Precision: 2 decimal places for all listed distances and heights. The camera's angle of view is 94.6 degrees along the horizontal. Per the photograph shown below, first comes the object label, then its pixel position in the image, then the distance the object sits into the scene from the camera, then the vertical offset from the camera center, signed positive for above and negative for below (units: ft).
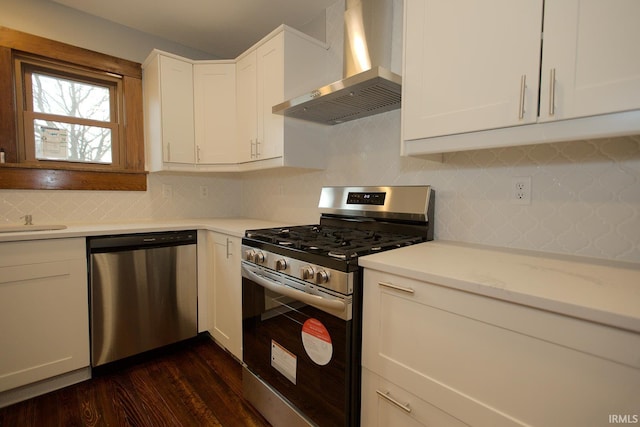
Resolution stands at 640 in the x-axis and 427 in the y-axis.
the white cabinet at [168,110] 7.54 +2.21
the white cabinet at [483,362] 2.16 -1.45
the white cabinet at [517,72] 2.74 +1.38
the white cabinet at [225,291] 6.25 -2.18
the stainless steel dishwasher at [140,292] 5.98 -2.15
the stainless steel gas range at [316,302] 3.72 -1.53
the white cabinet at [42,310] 5.15 -2.17
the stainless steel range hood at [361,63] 5.05 +2.50
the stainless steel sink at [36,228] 5.72 -0.70
